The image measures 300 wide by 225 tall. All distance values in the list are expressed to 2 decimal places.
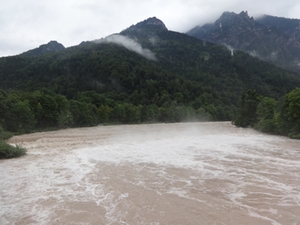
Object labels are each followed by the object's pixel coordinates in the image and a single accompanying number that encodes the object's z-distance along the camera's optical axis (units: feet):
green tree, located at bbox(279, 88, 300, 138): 112.47
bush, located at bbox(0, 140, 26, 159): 69.41
